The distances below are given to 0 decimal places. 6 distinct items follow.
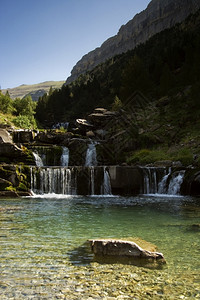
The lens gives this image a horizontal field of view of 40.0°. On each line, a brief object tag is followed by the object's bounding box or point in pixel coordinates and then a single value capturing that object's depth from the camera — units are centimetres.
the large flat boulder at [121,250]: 812
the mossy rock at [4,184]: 2676
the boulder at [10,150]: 3444
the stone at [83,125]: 5244
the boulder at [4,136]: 3525
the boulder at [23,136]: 4356
